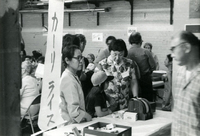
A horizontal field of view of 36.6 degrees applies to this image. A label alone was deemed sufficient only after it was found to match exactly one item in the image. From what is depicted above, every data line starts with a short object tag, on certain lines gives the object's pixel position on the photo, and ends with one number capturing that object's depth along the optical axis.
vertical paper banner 1.72
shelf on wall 9.83
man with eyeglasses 2.15
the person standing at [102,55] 5.04
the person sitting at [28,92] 4.70
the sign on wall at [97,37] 10.62
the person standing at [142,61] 5.10
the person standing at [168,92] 6.98
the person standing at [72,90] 3.10
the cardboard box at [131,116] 3.44
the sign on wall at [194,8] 3.77
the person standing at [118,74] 3.90
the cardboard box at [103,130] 2.41
